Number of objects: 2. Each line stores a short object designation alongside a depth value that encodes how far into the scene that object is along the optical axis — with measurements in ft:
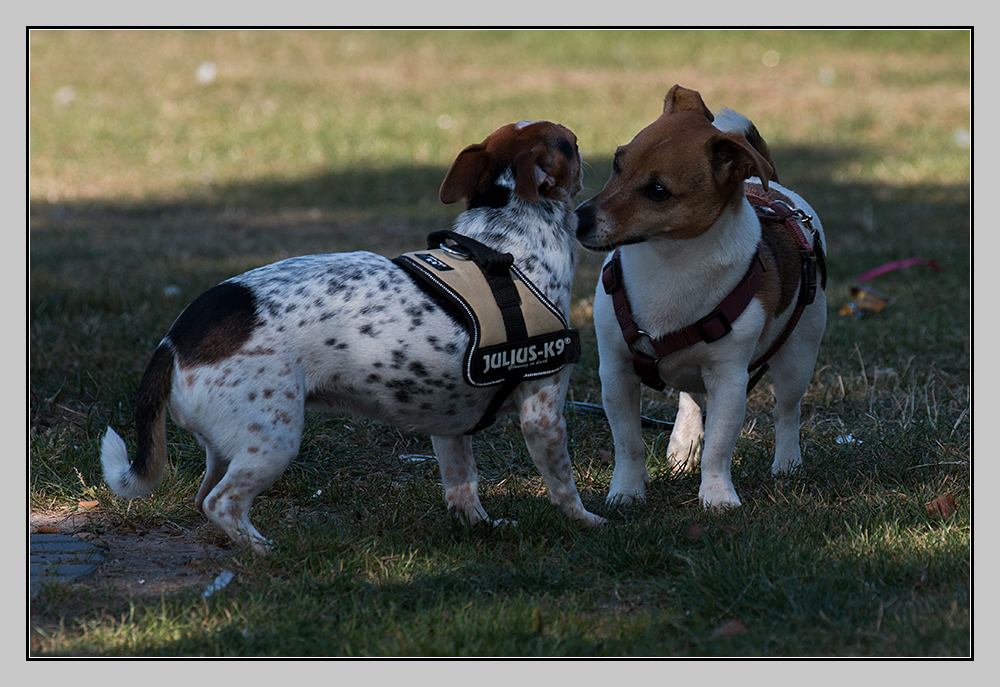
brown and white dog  22.21
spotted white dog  20.48
